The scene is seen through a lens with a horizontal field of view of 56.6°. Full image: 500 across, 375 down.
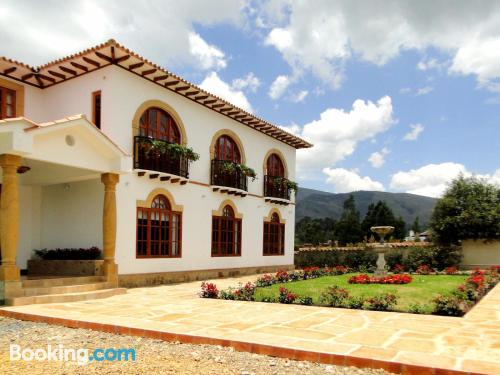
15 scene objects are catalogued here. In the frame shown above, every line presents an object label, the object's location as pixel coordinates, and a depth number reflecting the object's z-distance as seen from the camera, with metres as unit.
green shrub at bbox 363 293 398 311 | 9.22
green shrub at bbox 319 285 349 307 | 9.76
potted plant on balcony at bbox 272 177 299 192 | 22.98
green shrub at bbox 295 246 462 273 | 21.89
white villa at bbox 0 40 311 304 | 11.04
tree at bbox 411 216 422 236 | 67.82
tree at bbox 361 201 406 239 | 56.94
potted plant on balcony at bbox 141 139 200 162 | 14.85
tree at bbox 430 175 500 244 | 21.61
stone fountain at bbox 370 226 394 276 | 15.16
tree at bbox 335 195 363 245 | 56.06
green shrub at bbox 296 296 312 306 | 10.09
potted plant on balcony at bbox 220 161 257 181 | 18.59
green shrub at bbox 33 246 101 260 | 13.45
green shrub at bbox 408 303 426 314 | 8.89
